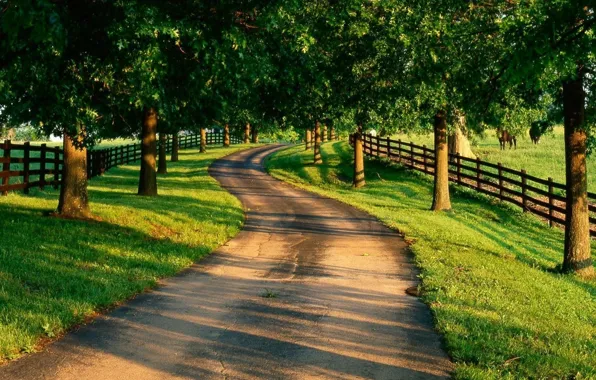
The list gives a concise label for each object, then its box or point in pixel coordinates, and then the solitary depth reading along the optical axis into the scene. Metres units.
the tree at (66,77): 10.54
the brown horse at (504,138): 50.98
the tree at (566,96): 12.77
